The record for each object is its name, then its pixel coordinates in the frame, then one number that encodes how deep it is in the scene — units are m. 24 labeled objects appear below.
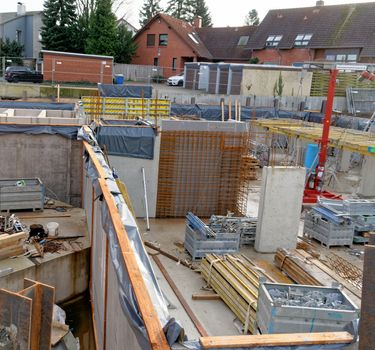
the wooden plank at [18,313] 4.27
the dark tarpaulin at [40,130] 13.22
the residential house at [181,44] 47.00
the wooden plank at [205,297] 9.40
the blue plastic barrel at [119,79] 35.88
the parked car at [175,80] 42.59
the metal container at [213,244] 11.19
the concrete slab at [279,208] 12.08
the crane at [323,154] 16.92
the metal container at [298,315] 6.01
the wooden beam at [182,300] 8.26
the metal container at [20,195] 11.85
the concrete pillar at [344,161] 23.45
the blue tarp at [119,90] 27.00
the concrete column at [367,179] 18.70
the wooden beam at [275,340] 3.08
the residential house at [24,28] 47.66
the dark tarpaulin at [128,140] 14.12
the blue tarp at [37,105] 21.42
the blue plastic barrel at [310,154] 20.94
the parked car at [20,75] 32.94
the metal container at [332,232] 12.80
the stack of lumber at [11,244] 9.02
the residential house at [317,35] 40.06
